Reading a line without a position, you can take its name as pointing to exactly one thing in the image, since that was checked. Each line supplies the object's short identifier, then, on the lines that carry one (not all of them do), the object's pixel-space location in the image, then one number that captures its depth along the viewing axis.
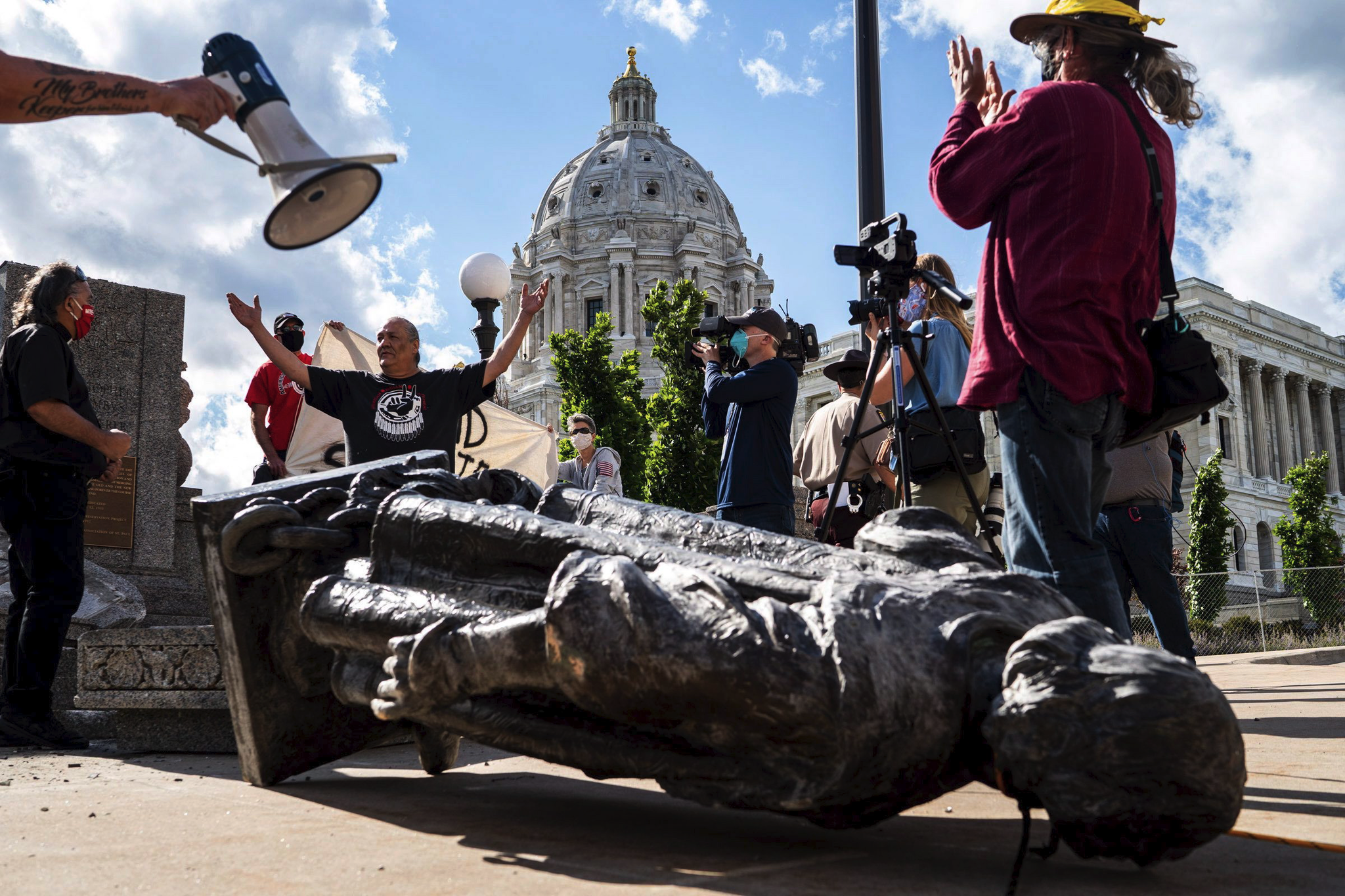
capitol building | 81.81
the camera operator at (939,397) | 4.73
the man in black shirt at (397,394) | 4.95
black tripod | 4.32
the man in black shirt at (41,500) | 4.41
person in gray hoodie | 8.86
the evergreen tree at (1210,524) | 40.41
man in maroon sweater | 2.92
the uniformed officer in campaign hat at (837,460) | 5.45
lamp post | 9.16
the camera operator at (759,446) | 4.98
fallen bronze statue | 1.74
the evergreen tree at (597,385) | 35.56
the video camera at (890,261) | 4.41
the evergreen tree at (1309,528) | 42.28
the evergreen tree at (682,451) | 31.73
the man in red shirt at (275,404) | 7.01
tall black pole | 6.39
